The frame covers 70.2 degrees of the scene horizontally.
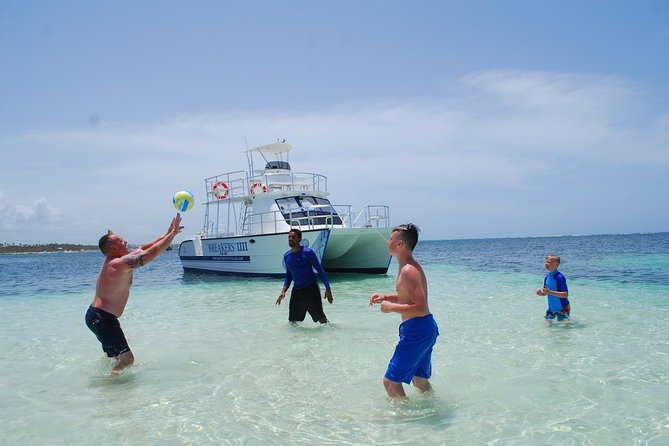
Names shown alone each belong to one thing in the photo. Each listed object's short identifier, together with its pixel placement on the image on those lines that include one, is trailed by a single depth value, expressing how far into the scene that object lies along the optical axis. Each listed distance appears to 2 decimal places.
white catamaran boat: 15.62
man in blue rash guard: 7.21
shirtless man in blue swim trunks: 3.59
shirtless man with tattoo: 4.77
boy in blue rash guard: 6.69
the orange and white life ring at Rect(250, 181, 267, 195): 17.69
